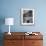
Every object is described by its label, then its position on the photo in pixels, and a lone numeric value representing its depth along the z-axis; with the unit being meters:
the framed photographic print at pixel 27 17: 2.90
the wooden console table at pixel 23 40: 2.56
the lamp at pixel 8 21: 2.66
